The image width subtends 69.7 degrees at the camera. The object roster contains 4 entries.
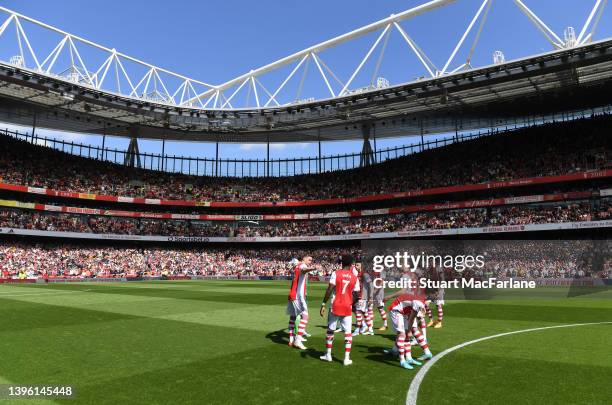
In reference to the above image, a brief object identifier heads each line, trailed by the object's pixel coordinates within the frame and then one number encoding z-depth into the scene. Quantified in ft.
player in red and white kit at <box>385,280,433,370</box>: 28.86
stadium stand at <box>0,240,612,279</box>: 123.54
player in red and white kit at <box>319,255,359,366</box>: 29.22
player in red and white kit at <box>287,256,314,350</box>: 34.45
